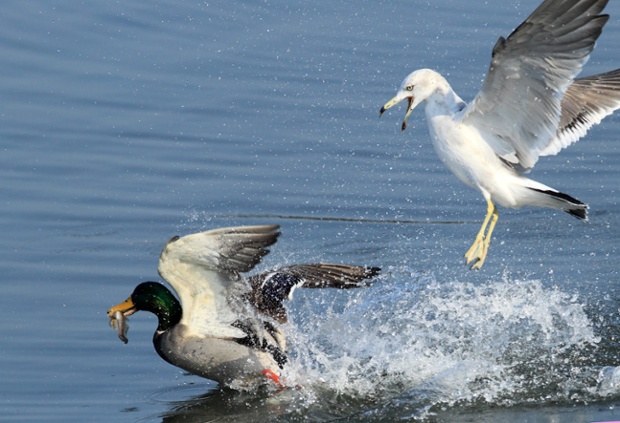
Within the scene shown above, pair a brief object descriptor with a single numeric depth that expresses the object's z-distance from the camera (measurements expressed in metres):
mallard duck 15.17
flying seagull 14.92
